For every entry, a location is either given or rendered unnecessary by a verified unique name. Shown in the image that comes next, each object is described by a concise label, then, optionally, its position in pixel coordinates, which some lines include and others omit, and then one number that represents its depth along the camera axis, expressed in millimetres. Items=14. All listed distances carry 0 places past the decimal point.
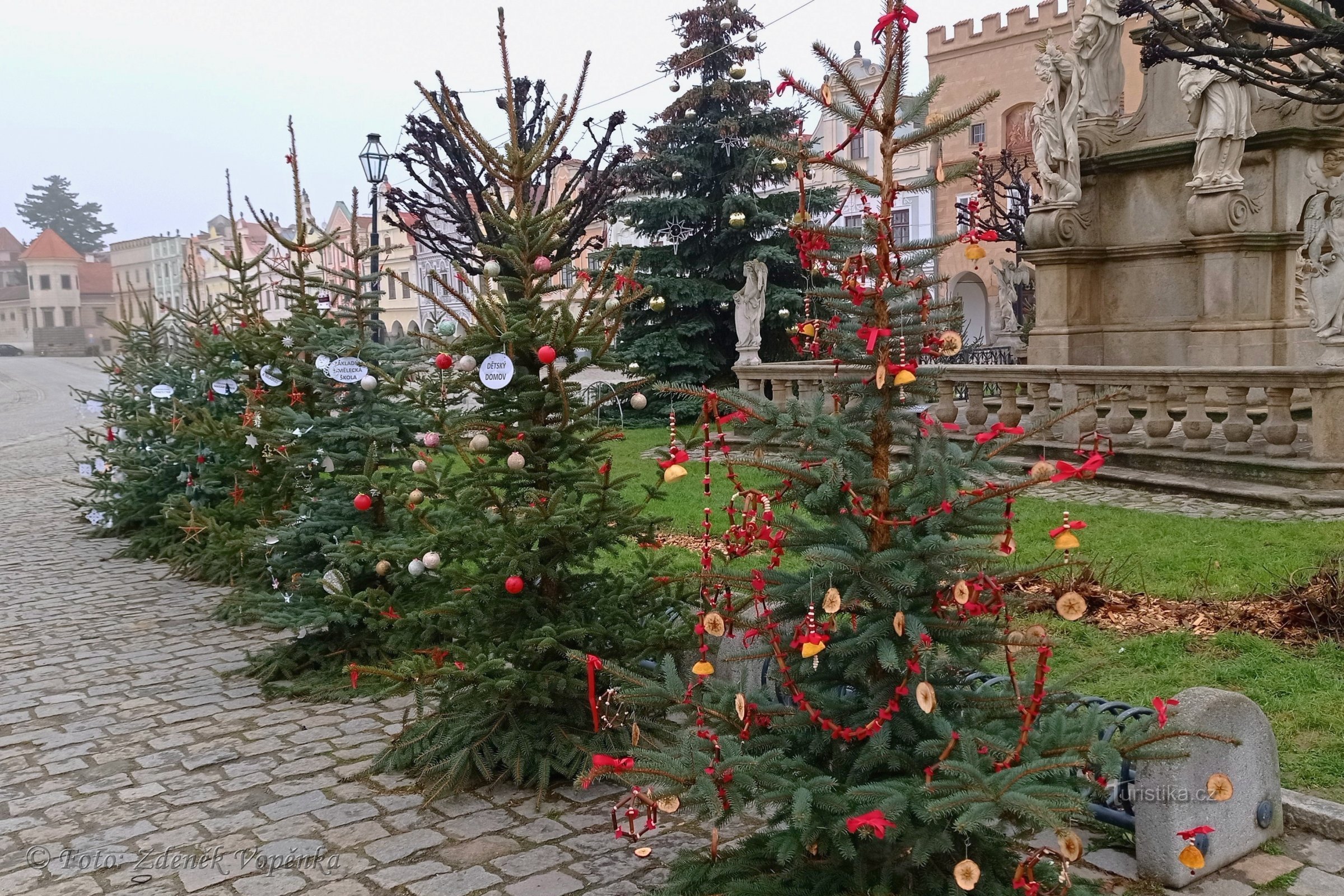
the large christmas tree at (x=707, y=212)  22062
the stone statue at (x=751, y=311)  18125
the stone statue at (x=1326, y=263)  10297
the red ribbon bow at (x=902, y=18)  3484
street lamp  19969
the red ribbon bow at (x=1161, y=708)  3498
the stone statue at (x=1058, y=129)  14055
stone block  4020
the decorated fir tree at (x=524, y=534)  5406
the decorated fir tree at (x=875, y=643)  3324
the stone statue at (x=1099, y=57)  14133
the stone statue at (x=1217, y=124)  12375
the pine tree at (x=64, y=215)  135500
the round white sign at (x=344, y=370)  7328
